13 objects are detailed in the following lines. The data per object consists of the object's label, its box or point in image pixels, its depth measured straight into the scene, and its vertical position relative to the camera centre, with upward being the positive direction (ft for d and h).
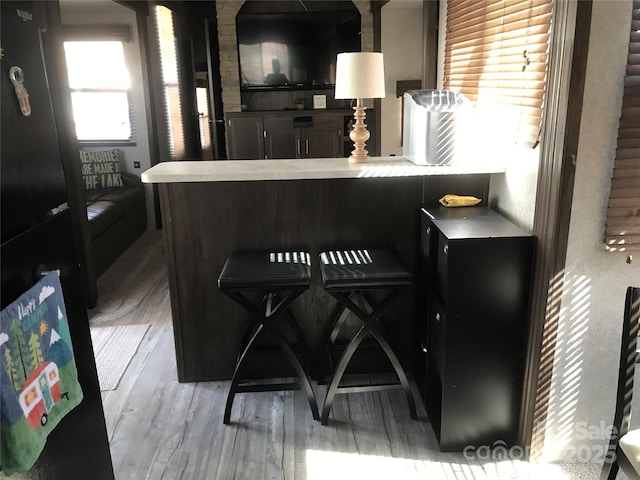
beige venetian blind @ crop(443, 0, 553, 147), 5.98 +0.49
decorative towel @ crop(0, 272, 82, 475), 3.38 -1.85
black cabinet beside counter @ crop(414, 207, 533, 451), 6.16 -2.72
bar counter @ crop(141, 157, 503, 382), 7.71 -1.75
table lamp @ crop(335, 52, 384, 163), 7.38 +0.30
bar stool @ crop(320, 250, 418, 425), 6.70 -2.31
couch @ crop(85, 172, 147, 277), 13.67 -3.24
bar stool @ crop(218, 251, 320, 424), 6.68 -2.31
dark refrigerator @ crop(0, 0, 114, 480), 3.60 -0.86
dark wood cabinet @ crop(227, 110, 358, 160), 17.92 -1.15
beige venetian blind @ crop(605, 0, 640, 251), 5.26 -0.79
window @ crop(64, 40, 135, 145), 17.52 +0.43
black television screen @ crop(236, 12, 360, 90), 17.72 +1.78
